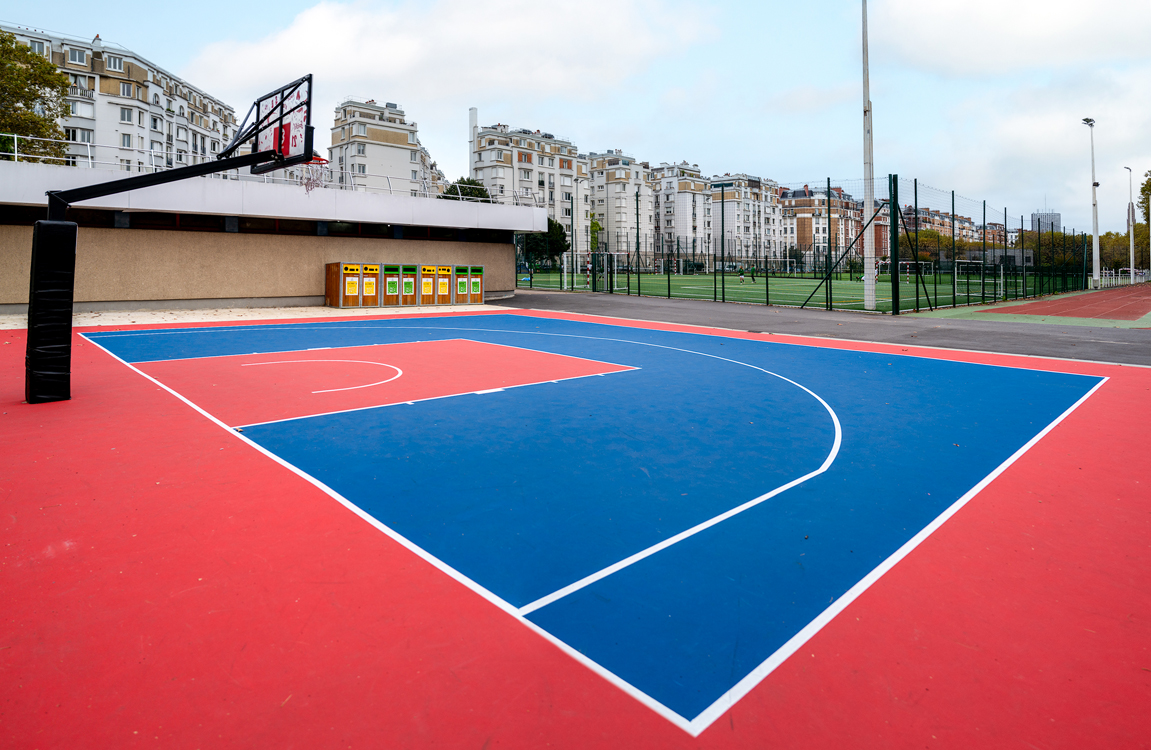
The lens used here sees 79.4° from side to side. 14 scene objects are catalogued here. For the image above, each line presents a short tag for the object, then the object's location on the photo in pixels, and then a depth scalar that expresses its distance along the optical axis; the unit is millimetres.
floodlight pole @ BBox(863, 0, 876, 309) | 24016
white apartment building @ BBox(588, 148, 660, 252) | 110812
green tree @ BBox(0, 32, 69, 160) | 32125
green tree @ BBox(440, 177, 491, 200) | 64012
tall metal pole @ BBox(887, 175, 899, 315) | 23250
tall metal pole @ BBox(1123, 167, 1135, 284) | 62594
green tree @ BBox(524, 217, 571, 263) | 73125
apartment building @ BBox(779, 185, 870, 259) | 141362
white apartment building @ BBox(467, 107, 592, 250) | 93812
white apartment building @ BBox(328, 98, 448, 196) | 77688
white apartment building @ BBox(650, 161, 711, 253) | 120312
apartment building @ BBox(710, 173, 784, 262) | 128850
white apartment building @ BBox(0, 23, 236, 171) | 62375
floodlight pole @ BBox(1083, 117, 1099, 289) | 47938
